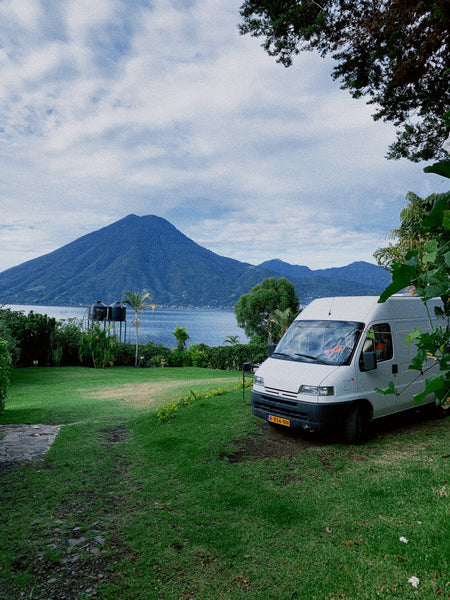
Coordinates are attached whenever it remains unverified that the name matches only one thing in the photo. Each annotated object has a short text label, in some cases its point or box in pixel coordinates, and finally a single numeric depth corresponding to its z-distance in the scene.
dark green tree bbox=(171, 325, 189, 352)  27.38
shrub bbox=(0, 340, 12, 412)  8.59
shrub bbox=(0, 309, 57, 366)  20.91
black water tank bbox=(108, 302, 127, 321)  29.11
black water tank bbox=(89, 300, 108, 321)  27.83
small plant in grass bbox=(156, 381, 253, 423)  9.03
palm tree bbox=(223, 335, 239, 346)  29.07
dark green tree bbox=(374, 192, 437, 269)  19.09
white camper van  6.64
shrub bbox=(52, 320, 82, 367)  22.90
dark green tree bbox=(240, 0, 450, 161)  6.70
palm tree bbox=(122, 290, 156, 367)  30.44
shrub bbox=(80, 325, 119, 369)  23.61
